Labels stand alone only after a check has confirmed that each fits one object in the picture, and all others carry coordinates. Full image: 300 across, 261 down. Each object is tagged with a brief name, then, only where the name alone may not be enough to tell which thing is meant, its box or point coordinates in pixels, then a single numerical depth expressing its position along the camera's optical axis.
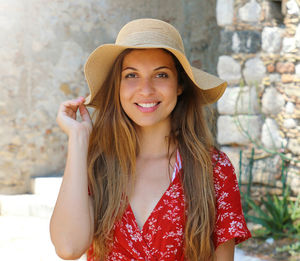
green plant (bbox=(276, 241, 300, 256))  3.46
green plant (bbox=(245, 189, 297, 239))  3.71
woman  1.73
